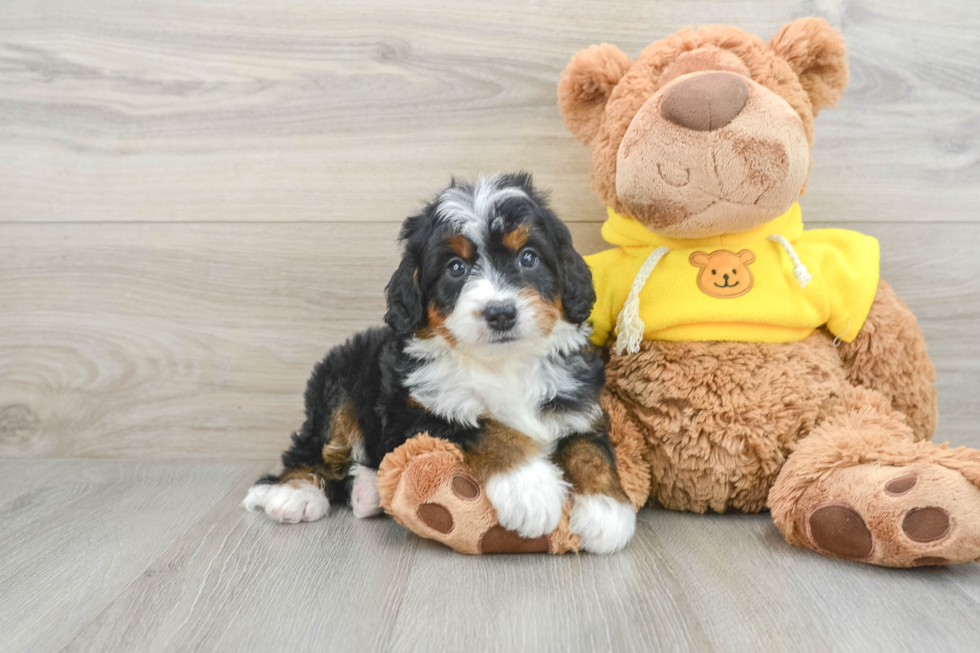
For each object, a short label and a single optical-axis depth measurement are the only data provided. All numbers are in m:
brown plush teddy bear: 0.57
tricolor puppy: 0.55
